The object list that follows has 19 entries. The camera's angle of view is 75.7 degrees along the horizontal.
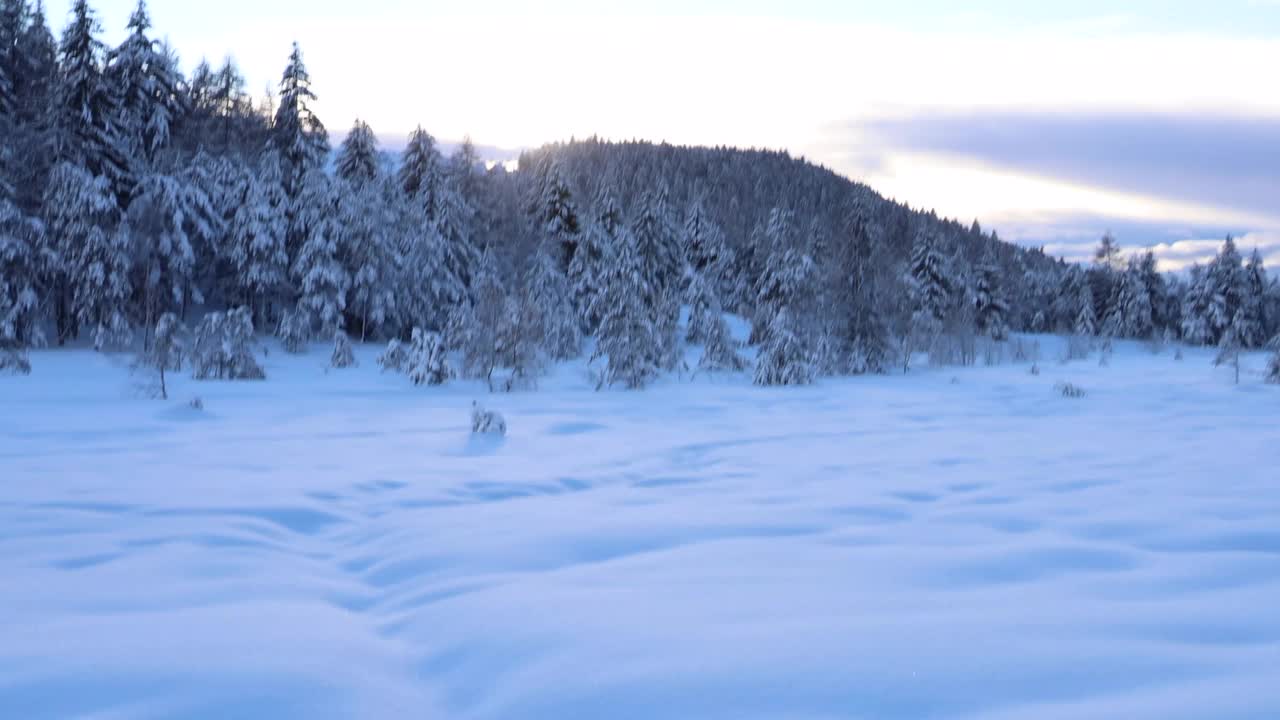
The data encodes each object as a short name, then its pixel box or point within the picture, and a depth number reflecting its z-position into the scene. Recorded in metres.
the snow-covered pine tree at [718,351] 26.56
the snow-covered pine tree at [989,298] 54.34
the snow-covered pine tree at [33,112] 27.88
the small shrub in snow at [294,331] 29.27
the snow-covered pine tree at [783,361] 23.12
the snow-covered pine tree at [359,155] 40.44
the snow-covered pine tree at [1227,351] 26.94
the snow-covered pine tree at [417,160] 43.12
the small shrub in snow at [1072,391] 18.39
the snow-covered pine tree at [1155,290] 58.31
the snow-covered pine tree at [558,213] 43.72
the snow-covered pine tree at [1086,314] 58.81
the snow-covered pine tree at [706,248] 54.69
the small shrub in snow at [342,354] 26.48
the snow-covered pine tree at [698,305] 38.09
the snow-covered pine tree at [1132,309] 56.72
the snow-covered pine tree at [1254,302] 53.44
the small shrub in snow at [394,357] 24.53
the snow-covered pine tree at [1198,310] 54.12
